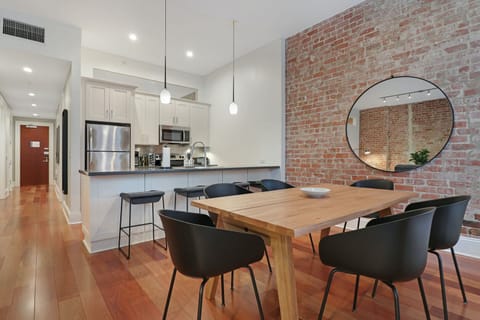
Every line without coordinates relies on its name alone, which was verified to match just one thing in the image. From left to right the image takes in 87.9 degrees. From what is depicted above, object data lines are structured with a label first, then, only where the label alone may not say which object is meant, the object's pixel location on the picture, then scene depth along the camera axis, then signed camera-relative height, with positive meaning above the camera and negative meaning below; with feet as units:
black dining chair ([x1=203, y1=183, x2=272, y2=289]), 7.66 -1.10
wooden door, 29.68 +0.05
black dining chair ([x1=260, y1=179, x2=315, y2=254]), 9.37 -1.11
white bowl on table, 6.49 -0.95
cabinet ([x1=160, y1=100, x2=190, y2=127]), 18.33 +3.20
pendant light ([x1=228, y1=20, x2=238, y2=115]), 12.53 +2.43
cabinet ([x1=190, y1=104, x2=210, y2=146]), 19.74 +2.71
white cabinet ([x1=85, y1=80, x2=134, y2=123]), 14.26 +3.23
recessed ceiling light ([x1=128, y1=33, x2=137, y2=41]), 13.91 +6.80
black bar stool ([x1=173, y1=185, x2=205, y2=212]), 9.92 -1.44
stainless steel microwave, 18.29 +1.64
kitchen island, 9.05 -1.52
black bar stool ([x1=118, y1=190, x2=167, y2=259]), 8.68 -1.53
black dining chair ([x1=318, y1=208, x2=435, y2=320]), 3.86 -1.51
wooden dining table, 4.14 -1.07
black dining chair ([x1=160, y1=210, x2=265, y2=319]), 4.00 -1.57
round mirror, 9.26 +1.37
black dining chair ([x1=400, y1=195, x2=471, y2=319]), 5.06 -1.45
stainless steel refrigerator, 14.15 +0.56
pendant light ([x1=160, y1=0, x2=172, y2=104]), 10.36 +2.50
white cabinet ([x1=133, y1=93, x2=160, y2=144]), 17.30 +2.67
